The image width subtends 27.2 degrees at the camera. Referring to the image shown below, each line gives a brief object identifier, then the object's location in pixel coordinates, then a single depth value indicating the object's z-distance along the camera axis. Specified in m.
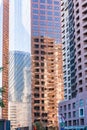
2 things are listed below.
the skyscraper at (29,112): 88.11
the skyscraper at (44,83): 83.94
